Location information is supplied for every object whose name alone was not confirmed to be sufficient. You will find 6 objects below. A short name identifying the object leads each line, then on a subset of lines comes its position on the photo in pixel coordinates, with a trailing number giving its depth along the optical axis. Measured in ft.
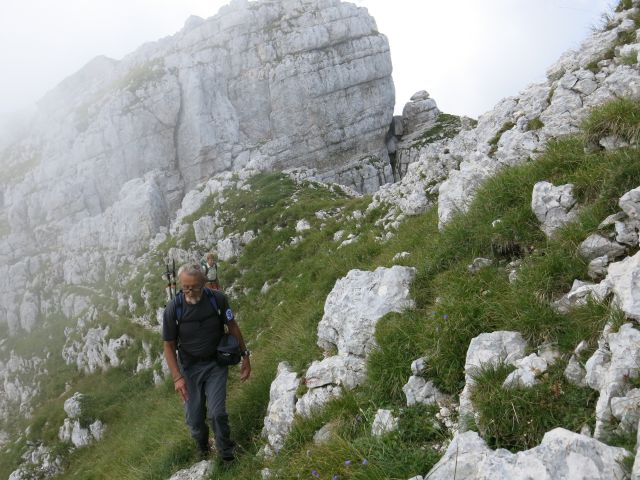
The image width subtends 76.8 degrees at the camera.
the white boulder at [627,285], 11.87
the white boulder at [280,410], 20.33
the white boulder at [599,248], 15.43
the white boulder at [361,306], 21.20
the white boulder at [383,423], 14.70
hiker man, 21.33
